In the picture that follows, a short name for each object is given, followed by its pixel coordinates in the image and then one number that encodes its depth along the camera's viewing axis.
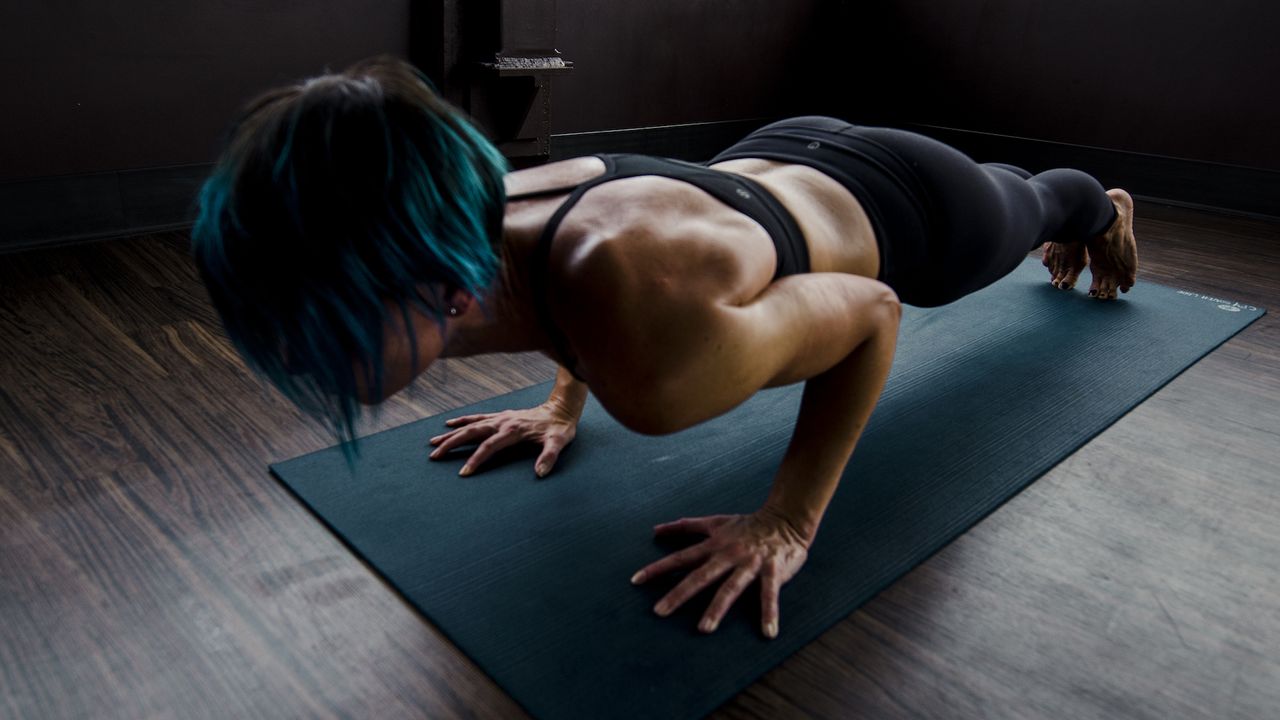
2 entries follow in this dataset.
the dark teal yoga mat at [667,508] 0.95
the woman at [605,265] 0.69
